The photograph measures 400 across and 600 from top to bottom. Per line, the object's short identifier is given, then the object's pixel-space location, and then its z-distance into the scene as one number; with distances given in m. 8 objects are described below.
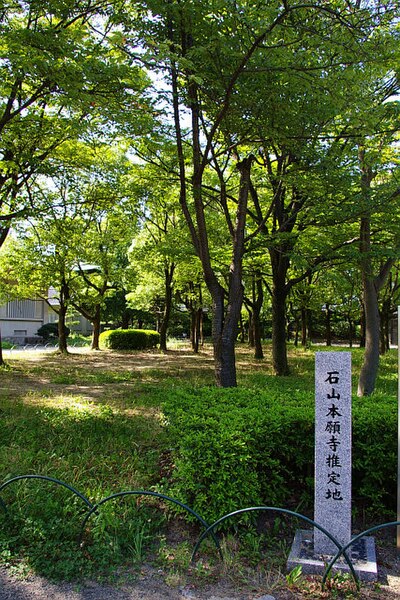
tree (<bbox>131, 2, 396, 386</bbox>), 5.51
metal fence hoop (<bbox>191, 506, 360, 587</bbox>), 2.95
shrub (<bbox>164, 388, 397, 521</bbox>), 3.72
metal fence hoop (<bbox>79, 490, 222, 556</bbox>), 3.20
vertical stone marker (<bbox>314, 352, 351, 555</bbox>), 3.52
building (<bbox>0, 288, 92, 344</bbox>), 34.86
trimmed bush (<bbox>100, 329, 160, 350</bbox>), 24.67
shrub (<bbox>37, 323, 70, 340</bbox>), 34.62
